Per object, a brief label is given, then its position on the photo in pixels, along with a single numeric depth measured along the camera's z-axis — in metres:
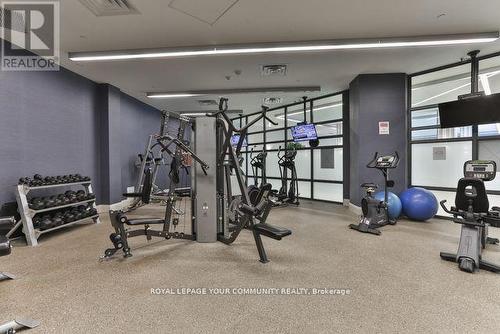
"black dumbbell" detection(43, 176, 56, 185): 4.19
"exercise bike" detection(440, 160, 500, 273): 2.81
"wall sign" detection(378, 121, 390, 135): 5.54
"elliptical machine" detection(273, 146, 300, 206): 7.02
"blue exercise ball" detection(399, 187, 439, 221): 4.83
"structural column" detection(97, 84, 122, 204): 6.11
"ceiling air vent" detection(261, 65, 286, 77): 4.95
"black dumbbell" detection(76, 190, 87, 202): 4.72
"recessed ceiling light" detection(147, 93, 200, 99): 6.72
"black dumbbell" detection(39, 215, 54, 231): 3.95
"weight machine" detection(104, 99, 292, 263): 3.42
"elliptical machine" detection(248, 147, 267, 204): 7.21
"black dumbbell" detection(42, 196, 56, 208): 4.05
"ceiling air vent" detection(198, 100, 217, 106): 7.61
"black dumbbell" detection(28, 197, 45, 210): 3.85
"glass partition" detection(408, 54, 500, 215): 4.66
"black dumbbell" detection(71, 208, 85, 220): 4.58
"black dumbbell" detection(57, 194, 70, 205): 4.36
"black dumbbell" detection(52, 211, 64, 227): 4.13
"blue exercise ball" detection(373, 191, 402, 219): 4.84
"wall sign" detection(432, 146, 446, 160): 5.20
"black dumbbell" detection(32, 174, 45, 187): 4.00
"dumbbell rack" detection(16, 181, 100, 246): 3.74
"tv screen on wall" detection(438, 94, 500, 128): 4.28
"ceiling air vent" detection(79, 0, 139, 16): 3.00
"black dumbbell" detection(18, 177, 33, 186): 3.90
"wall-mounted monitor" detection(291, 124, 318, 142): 6.91
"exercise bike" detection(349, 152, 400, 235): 4.39
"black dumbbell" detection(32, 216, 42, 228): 3.91
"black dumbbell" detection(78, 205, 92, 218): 4.78
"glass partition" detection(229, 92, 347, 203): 7.20
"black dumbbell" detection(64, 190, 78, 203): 4.53
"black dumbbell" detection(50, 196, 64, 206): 4.23
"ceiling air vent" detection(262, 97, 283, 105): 7.40
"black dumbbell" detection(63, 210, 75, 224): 4.37
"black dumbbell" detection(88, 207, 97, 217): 4.94
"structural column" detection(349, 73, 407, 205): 5.51
